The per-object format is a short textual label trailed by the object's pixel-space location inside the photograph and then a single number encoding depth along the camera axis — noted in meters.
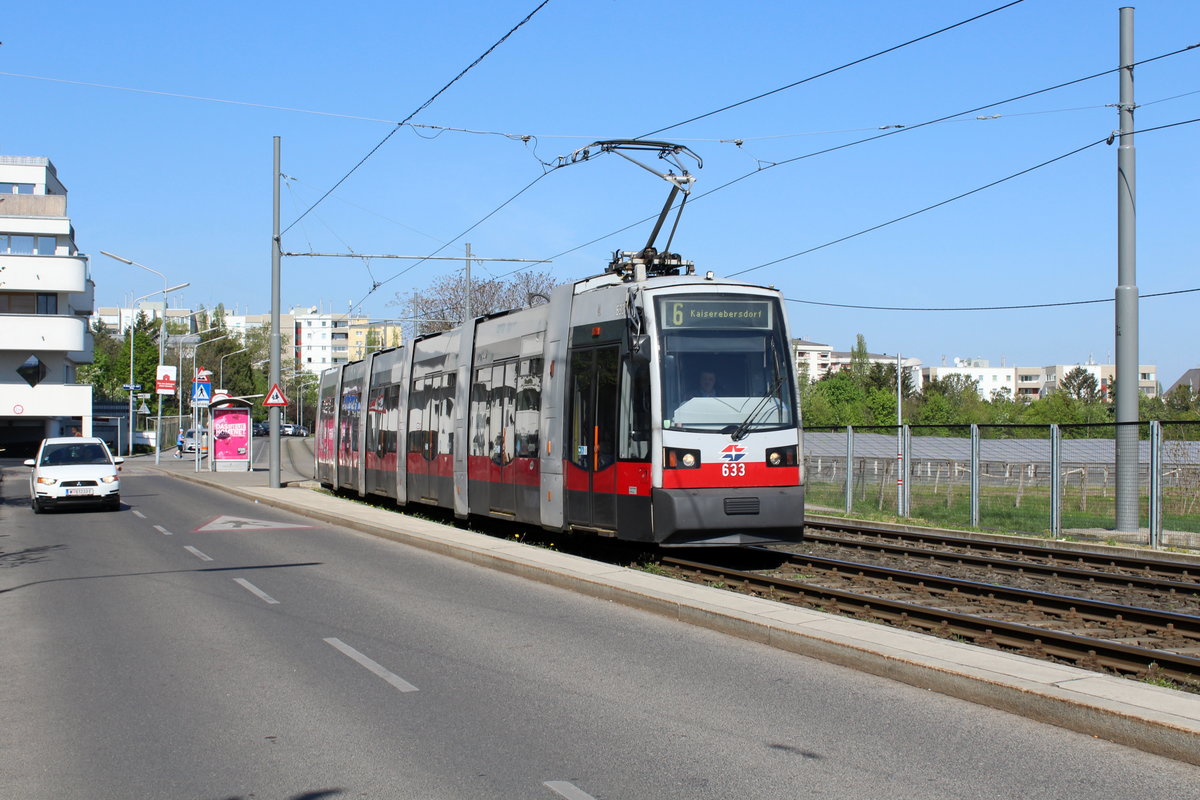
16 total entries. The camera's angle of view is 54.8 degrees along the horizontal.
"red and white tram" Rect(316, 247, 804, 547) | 13.90
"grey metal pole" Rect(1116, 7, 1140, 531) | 20.05
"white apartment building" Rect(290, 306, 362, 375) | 197.38
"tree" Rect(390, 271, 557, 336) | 60.31
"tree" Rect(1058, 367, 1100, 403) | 134.75
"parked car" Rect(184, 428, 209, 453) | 64.38
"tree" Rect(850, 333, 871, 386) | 112.95
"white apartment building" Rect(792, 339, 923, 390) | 147.60
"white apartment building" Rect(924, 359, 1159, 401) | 182.32
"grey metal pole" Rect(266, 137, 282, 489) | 33.53
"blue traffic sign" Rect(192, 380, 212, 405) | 45.19
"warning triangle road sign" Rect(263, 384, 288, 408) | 33.44
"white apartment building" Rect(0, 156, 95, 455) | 63.03
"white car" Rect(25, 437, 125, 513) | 25.73
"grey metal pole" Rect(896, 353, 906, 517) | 25.27
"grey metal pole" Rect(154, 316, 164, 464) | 59.34
